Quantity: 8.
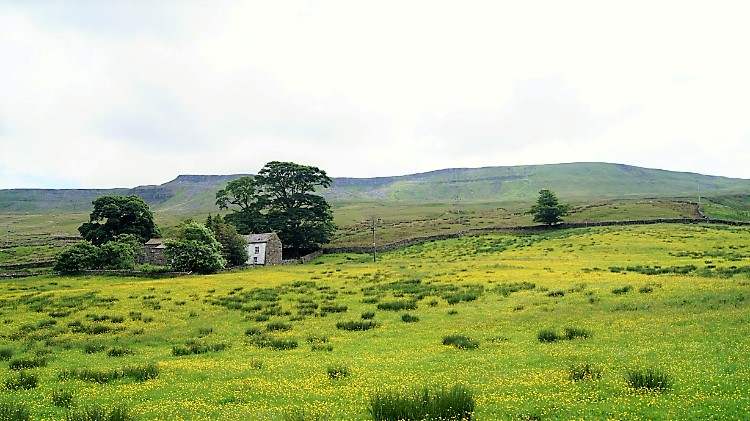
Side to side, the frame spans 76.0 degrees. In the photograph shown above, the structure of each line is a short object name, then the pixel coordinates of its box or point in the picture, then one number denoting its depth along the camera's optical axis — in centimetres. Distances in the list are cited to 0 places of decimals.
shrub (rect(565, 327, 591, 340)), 1783
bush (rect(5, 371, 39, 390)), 1348
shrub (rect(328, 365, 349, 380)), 1389
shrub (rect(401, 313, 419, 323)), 2430
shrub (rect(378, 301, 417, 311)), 2812
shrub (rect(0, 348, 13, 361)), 1832
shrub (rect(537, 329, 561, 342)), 1775
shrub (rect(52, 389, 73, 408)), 1169
